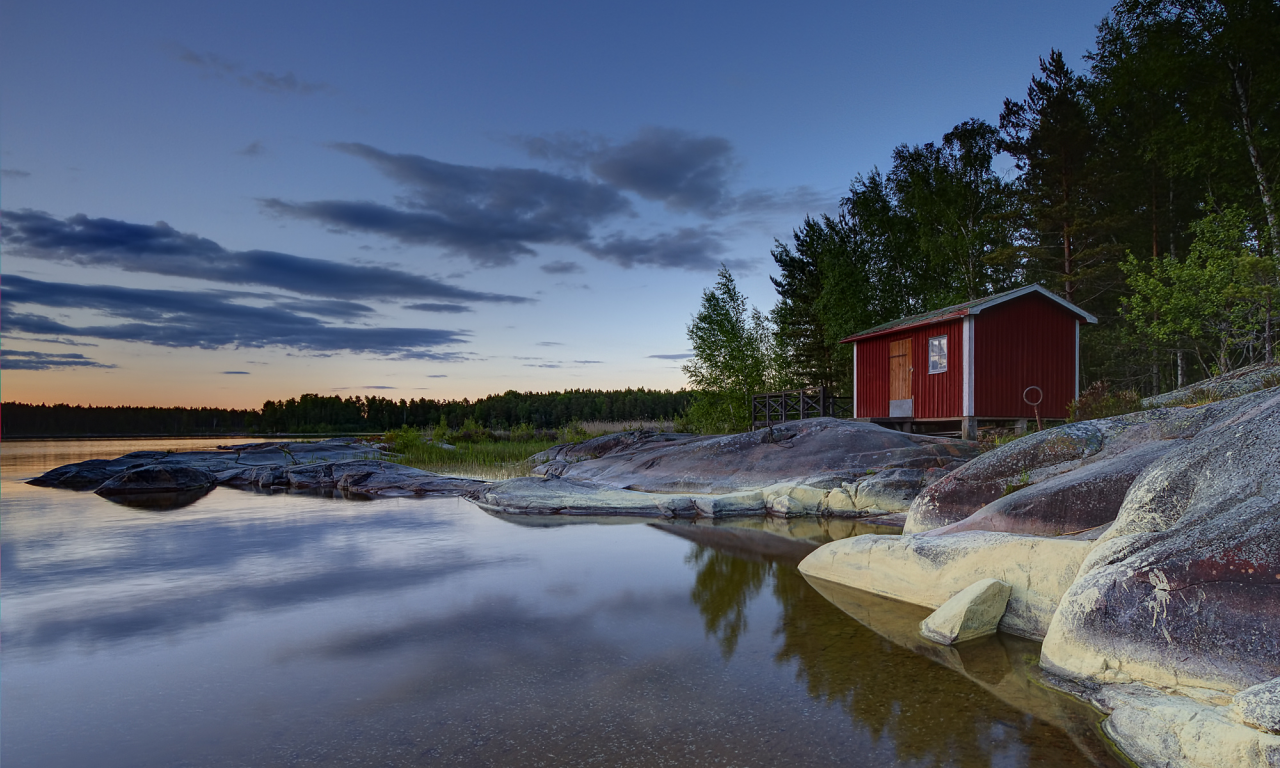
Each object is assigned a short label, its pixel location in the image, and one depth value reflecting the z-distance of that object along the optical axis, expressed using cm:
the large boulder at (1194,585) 354
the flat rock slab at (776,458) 1311
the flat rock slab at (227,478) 1542
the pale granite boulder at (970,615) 500
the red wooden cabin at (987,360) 1714
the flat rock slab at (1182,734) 284
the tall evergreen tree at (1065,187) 2434
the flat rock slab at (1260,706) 286
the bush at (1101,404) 1260
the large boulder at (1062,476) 605
